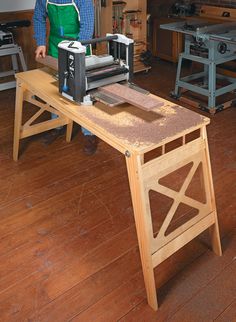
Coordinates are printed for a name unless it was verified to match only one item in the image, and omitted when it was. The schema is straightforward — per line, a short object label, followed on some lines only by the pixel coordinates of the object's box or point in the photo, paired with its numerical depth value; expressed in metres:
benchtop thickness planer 1.69
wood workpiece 1.61
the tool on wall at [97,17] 4.02
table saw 3.26
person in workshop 2.43
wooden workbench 1.45
